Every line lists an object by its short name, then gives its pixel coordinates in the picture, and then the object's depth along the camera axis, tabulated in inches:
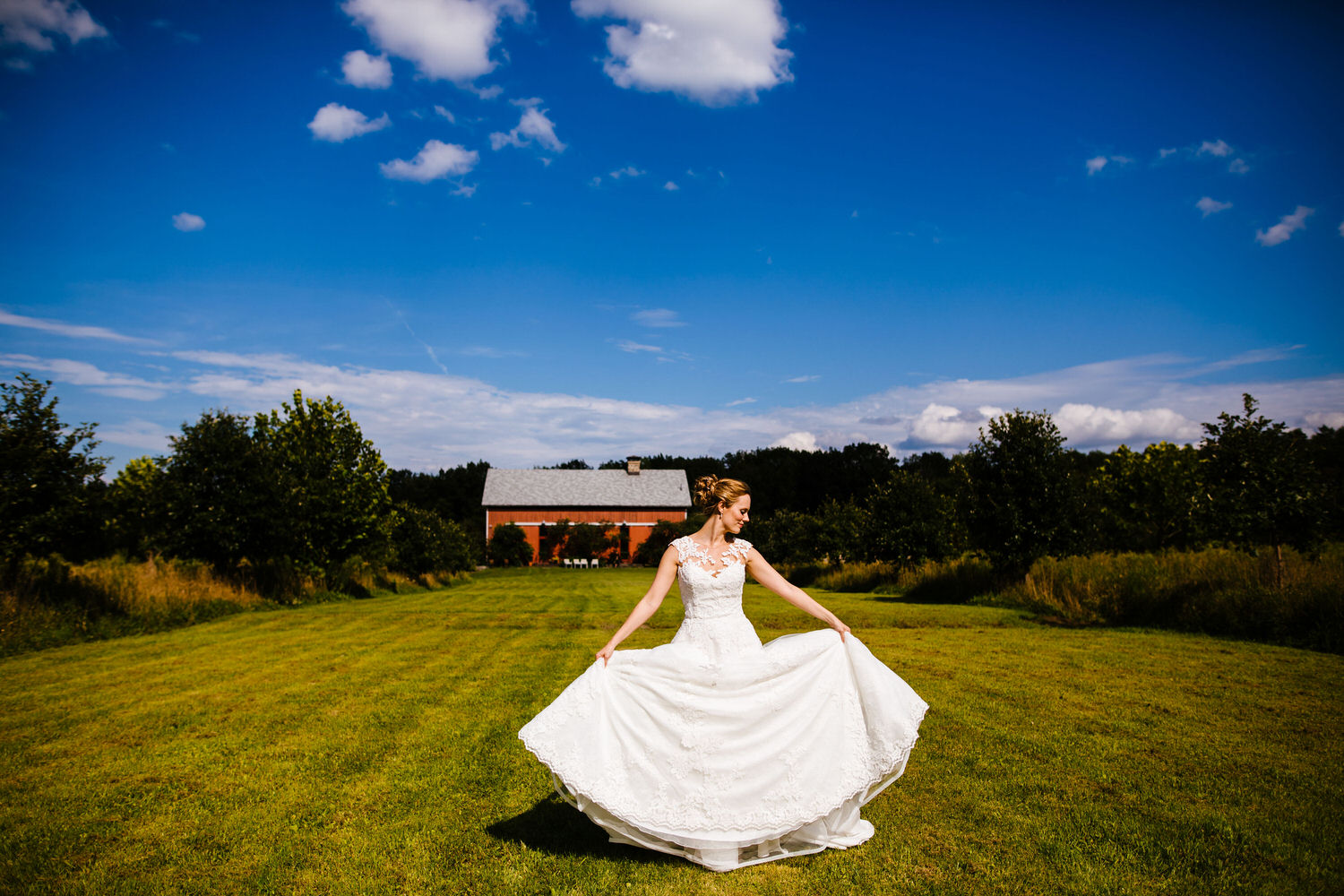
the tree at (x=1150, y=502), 1133.7
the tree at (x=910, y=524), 1094.4
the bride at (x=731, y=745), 170.4
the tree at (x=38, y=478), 494.6
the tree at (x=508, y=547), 2437.3
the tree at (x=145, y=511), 775.7
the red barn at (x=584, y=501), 2851.9
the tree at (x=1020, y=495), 797.2
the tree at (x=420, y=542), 1216.8
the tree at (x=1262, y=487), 522.9
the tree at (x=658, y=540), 2417.6
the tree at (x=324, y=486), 839.1
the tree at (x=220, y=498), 777.6
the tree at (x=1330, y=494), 520.4
